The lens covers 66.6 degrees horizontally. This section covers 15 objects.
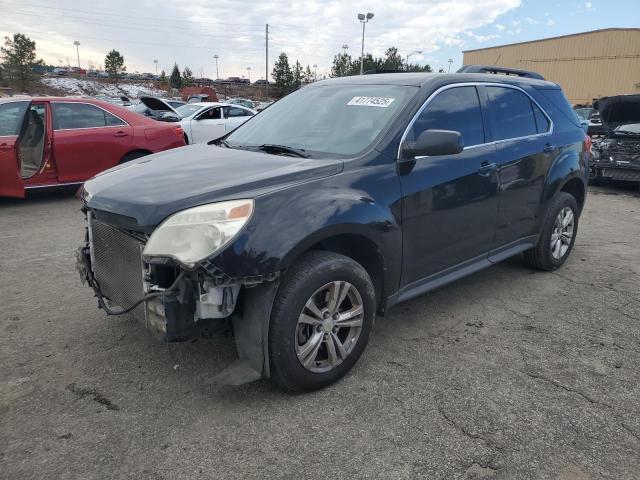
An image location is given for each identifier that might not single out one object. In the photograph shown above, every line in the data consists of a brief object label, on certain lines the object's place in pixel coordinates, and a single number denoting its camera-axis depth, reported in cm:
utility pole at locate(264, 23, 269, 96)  5785
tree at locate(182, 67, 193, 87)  6838
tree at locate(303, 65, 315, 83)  5747
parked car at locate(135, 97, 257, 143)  1209
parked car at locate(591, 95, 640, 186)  927
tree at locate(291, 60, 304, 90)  5278
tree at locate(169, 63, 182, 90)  6926
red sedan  688
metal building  3756
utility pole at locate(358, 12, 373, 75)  3598
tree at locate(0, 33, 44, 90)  4381
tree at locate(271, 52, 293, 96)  5216
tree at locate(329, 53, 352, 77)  5258
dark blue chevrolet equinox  242
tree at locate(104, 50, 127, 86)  6631
